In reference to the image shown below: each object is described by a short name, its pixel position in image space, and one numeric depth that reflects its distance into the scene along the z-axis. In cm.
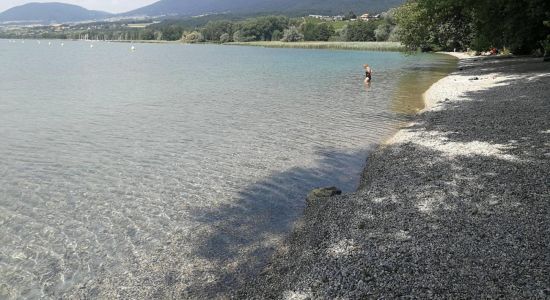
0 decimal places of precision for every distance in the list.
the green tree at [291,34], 19975
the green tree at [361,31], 17088
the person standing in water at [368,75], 4584
